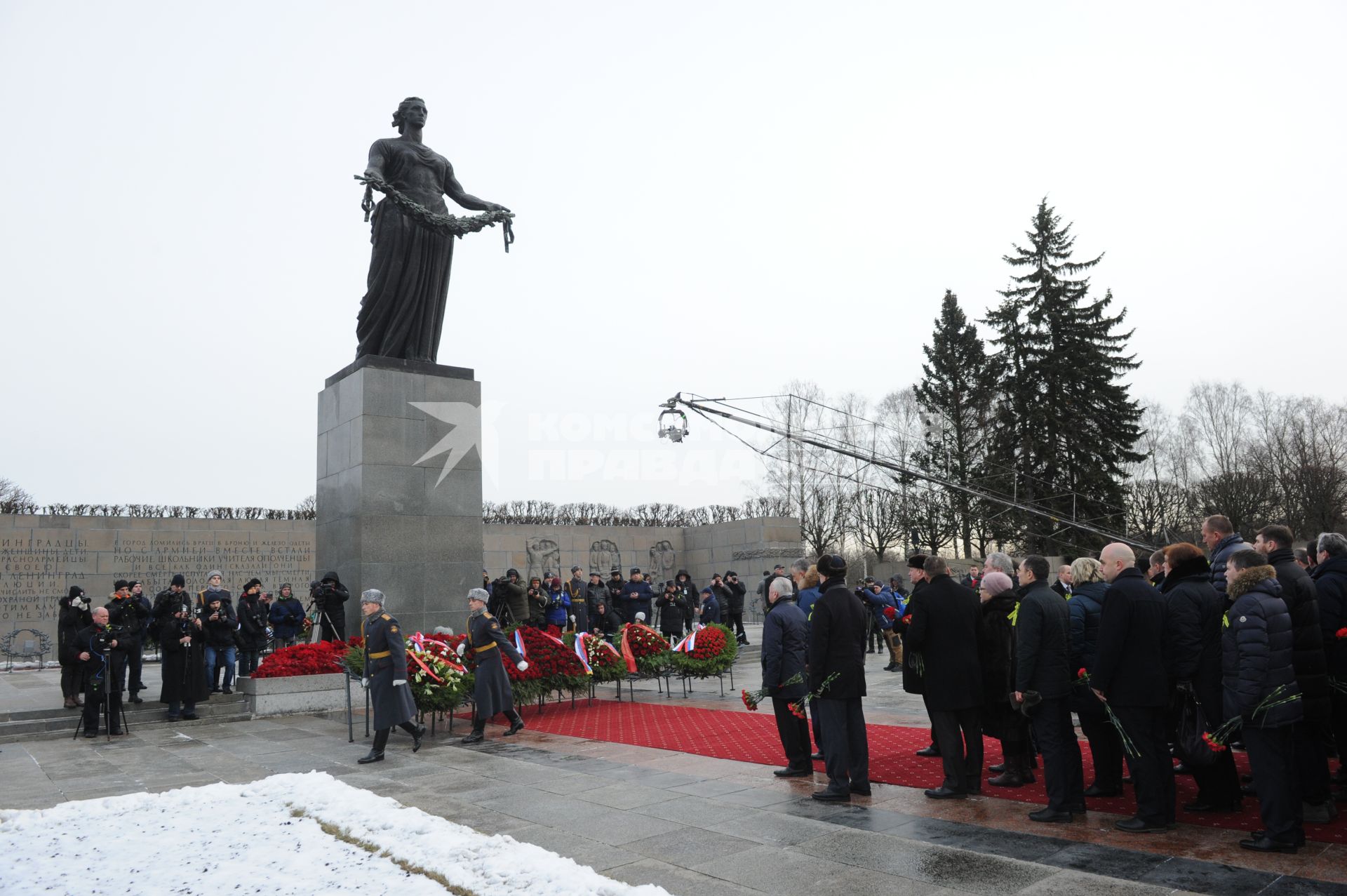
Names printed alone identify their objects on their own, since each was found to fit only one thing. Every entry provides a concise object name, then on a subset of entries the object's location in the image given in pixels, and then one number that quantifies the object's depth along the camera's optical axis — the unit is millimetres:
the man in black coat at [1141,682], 6098
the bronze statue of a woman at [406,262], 15789
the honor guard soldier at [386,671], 9836
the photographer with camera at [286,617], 15375
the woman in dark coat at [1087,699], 7055
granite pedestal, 14609
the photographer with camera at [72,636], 12875
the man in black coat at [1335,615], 6449
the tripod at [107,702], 11547
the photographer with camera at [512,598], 17234
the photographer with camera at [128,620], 12297
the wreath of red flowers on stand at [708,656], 14203
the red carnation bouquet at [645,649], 14156
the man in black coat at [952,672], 7266
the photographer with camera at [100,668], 11352
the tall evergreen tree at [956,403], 40375
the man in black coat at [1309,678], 6035
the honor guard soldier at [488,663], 10867
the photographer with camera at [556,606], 19672
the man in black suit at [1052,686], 6492
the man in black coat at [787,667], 8357
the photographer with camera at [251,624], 15133
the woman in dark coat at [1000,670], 7758
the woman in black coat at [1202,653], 6410
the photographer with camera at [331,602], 13867
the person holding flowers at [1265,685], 5531
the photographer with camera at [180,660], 12648
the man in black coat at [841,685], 7402
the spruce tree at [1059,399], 35500
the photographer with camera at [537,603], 19328
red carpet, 6926
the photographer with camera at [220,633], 13797
